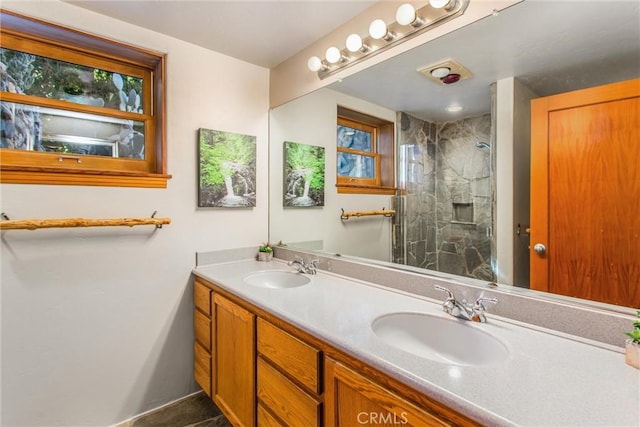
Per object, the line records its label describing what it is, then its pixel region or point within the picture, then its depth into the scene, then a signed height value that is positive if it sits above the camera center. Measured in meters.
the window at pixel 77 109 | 1.45 +0.57
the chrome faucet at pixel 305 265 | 1.82 -0.33
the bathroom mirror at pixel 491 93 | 0.99 +0.50
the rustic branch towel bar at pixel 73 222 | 1.35 -0.05
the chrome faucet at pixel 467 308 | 1.06 -0.36
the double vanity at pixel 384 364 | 0.65 -0.41
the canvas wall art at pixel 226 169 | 1.91 +0.29
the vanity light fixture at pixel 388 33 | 1.23 +0.86
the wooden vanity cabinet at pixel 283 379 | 0.79 -0.59
